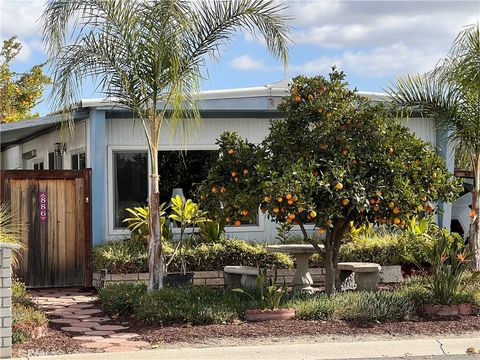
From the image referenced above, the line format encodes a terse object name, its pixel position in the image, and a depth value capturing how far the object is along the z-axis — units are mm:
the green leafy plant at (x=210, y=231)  14008
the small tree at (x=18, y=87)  23422
